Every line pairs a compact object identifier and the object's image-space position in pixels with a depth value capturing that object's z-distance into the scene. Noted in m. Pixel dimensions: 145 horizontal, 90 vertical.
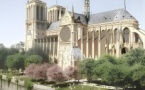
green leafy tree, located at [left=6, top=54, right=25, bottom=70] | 68.56
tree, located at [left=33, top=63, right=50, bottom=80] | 51.31
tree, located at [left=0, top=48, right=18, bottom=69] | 83.79
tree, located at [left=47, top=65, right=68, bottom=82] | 46.34
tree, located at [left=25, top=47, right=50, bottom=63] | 82.16
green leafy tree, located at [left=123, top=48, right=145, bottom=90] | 37.81
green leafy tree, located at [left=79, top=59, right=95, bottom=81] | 48.84
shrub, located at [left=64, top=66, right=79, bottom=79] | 48.99
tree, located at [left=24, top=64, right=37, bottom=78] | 54.47
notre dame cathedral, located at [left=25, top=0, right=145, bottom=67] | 66.44
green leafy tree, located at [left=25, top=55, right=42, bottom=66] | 66.22
